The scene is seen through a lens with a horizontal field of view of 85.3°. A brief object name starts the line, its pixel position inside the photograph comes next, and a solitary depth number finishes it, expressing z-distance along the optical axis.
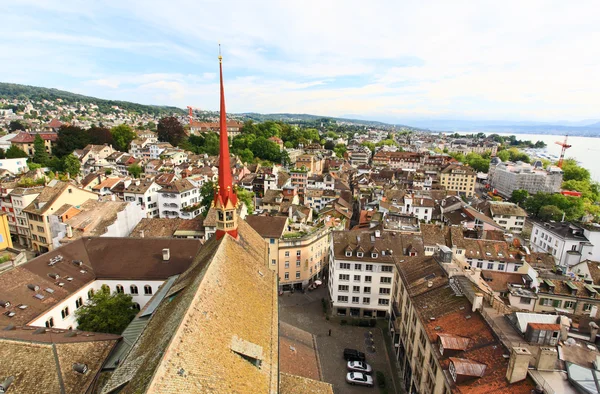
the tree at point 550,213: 99.38
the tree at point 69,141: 107.38
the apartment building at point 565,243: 55.97
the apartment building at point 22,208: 55.91
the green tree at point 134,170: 100.69
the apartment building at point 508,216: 84.62
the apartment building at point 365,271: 42.31
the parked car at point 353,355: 35.36
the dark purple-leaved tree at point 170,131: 146.75
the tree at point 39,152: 99.12
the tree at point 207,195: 65.32
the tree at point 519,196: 122.69
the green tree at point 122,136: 131.62
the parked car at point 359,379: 31.91
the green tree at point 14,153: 92.50
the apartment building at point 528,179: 138.12
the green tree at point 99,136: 118.12
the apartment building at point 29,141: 107.38
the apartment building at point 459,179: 130.12
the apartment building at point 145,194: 72.19
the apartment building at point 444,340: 18.55
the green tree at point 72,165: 91.62
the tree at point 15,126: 156.50
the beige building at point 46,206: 52.00
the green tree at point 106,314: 29.02
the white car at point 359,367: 33.59
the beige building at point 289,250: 47.75
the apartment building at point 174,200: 72.38
